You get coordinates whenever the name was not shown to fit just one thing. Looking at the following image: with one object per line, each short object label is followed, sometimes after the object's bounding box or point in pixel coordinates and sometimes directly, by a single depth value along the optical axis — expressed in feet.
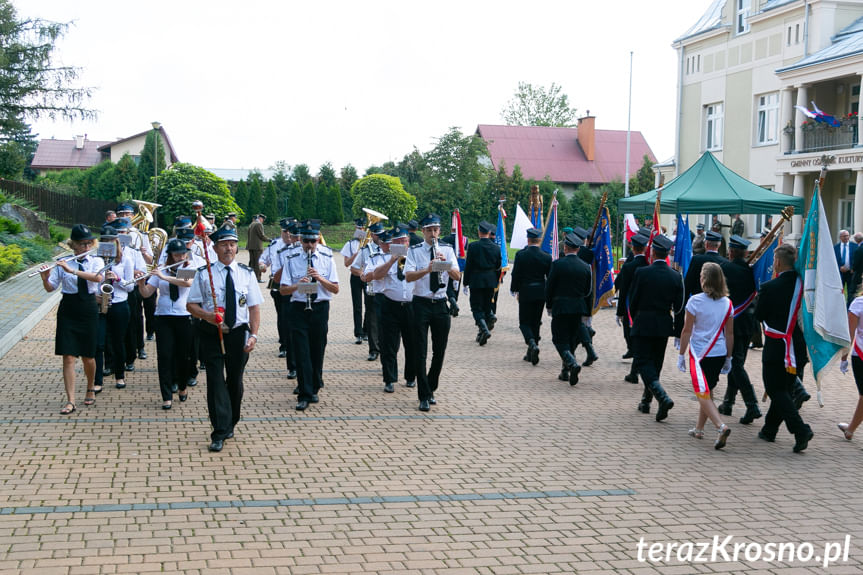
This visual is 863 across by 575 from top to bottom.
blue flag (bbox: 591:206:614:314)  45.93
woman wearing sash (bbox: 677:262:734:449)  27.22
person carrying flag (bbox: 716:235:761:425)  31.81
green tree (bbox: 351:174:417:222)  169.89
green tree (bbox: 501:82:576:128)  281.33
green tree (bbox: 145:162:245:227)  141.18
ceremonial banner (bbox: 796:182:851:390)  27.07
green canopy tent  52.37
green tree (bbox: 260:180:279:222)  179.32
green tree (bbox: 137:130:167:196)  191.26
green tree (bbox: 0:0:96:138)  115.55
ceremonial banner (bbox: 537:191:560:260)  58.65
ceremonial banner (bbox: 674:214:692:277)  51.13
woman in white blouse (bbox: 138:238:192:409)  29.96
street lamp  135.81
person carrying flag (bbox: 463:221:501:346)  48.16
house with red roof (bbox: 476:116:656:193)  221.46
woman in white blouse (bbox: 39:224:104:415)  28.58
